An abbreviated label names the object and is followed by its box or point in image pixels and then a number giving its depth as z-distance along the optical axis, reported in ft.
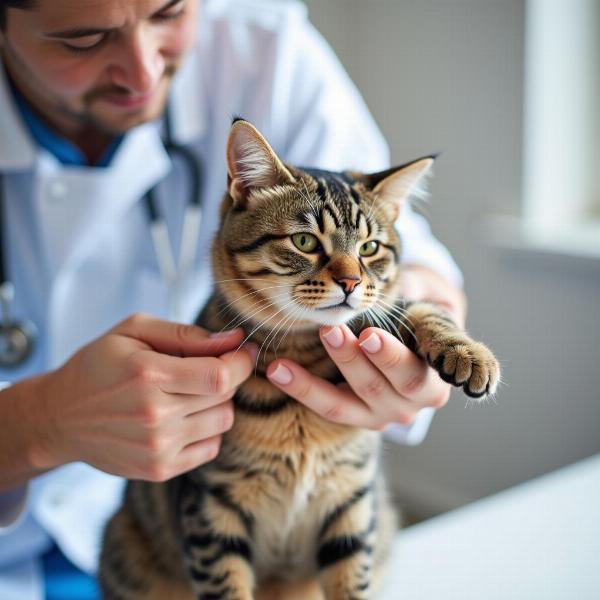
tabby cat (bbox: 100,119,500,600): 2.65
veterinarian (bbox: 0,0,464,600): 2.59
